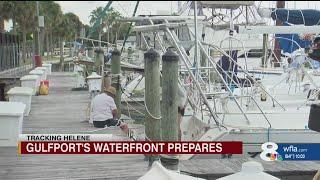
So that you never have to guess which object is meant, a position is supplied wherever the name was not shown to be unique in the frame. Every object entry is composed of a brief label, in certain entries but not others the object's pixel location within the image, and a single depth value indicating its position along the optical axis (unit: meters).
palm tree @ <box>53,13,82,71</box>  55.83
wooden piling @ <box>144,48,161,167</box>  7.41
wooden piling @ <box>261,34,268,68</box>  12.85
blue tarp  13.22
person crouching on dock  9.82
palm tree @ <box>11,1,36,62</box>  34.36
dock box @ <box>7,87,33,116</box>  12.18
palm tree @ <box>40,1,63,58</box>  47.09
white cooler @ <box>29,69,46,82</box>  18.77
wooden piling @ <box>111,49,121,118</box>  11.76
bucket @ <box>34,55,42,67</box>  26.48
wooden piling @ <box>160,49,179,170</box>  7.15
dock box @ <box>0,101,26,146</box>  7.69
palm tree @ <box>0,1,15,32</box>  29.43
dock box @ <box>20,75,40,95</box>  16.03
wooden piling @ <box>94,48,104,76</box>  15.51
